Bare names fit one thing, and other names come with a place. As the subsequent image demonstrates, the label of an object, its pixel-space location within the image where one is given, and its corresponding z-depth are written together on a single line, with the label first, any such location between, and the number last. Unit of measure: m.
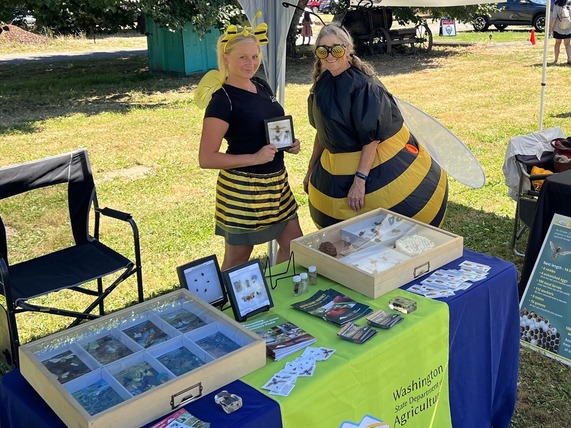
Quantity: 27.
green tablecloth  1.81
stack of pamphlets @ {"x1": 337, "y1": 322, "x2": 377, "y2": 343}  1.99
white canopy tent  3.41
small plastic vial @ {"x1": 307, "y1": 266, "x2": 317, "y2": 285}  2.40
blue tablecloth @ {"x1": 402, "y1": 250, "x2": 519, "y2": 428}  2.33
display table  1.76
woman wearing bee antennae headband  2.81
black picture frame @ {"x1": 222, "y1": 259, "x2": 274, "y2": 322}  2.13
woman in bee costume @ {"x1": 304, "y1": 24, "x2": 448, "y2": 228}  2.94
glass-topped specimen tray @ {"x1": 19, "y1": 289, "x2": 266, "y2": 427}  1.63
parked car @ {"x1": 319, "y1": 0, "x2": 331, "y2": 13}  14.84
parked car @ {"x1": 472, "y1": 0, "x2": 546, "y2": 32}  19.72
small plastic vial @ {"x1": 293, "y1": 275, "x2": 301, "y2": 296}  2.33
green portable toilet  13.24
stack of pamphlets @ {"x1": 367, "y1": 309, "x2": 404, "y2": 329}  2.06
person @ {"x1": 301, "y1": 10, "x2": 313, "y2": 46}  18.52
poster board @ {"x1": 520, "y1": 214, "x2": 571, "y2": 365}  3.36
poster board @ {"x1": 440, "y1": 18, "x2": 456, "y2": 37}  19.06
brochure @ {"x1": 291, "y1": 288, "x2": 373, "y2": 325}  2.14
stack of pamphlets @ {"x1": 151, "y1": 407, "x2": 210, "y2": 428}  1.61
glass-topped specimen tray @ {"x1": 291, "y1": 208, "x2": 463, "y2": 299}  2.33
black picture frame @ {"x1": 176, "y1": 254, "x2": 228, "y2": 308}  2.21
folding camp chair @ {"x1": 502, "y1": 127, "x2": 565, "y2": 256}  4.30
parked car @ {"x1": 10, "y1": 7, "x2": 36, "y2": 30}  13.55
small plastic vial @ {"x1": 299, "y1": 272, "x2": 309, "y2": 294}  2.33
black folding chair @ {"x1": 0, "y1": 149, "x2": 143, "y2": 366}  3.05
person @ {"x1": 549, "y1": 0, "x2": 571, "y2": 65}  11.91
